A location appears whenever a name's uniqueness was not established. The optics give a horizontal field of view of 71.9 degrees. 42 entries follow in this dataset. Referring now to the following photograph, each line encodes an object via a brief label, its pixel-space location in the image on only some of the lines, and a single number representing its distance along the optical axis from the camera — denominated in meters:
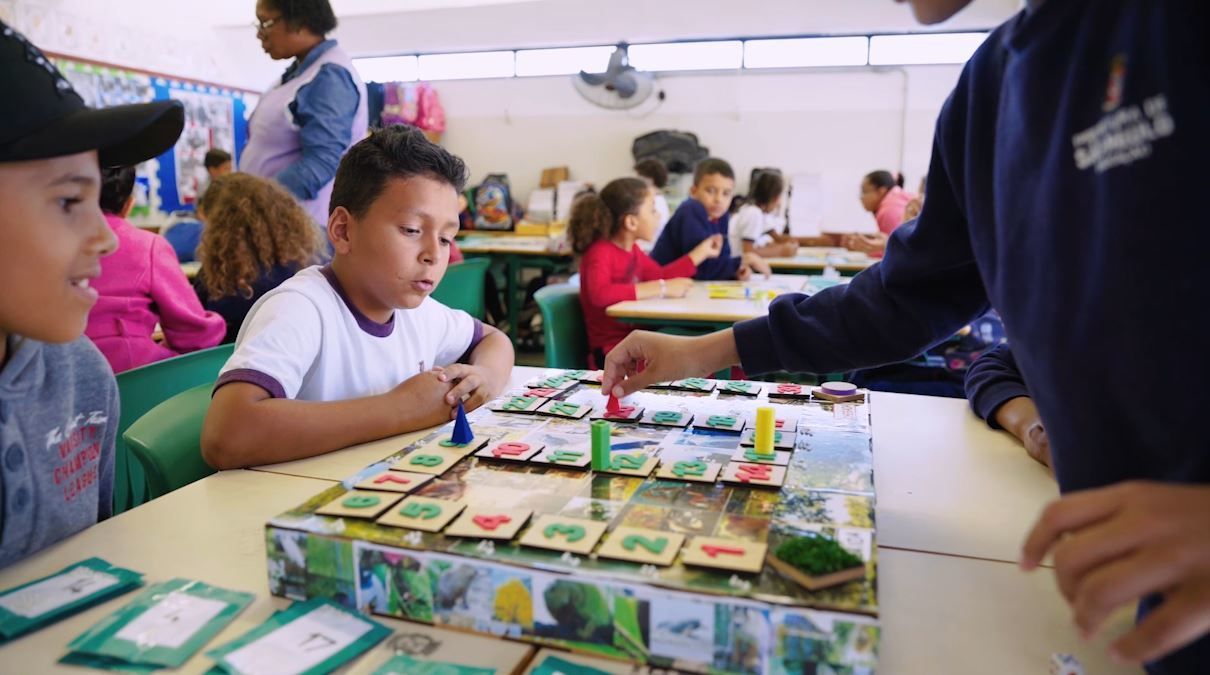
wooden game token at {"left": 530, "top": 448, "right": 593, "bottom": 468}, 0.94
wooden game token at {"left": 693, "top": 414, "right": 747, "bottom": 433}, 1.09
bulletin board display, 5.39
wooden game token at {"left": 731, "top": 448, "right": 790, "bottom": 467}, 0.94
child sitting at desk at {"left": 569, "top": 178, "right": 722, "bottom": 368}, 2.97
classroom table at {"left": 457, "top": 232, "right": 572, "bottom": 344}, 5.81
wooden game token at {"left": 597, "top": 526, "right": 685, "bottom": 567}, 0.69
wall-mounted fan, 6.61
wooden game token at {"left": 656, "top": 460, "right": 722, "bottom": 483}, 0.89
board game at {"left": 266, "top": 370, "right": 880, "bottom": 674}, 0.63
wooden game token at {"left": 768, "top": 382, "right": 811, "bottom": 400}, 1.28
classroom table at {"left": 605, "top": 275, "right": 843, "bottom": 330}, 2.79
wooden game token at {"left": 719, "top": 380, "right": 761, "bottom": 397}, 1.32
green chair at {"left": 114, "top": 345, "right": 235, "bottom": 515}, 1.38
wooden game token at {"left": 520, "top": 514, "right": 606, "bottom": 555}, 0.71
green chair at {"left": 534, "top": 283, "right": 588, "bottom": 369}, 2.57
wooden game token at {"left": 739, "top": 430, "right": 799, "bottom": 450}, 1.01
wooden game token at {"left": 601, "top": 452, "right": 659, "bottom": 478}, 0.91
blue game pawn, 1.02
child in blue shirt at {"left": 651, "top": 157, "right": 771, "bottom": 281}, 3.86
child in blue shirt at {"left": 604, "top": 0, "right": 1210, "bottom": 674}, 0.49
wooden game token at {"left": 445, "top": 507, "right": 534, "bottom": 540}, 0.73
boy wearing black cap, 0.71
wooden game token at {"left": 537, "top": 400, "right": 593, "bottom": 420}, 1.16
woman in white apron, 2.45
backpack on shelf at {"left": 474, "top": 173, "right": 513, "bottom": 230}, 7.11
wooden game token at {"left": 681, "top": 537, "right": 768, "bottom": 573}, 0.67
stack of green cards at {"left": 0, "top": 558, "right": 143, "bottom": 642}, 0.71
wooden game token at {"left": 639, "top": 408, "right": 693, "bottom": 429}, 1.11
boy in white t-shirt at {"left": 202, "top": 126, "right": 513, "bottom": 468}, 1.17
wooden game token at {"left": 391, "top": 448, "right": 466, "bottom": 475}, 0.92
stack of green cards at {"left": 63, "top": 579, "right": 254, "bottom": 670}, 0.66
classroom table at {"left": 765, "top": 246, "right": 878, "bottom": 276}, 4.71
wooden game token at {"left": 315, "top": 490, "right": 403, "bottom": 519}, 0.78
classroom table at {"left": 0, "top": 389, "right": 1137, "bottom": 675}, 0.68
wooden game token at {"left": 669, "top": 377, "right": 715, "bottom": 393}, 1.33
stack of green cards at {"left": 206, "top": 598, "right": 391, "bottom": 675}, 0.65
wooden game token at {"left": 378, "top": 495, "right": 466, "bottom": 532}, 0.75
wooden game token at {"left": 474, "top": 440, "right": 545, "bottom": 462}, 0.95
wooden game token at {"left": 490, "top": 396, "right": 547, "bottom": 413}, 1.19
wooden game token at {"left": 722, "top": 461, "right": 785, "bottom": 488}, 0.87
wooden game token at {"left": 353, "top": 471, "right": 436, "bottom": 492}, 0.84
